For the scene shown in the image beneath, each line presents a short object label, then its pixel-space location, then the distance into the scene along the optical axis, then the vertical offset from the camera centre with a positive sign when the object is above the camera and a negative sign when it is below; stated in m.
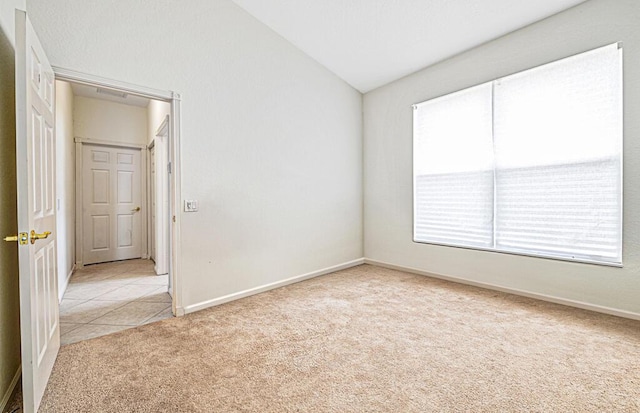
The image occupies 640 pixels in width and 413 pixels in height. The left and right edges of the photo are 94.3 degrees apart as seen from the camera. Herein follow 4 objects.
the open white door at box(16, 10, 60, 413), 1.46 -0.03
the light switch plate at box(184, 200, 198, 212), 2.94 -0.01
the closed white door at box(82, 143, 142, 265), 5.20 +0.02
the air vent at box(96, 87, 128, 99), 4.85 +1.86
